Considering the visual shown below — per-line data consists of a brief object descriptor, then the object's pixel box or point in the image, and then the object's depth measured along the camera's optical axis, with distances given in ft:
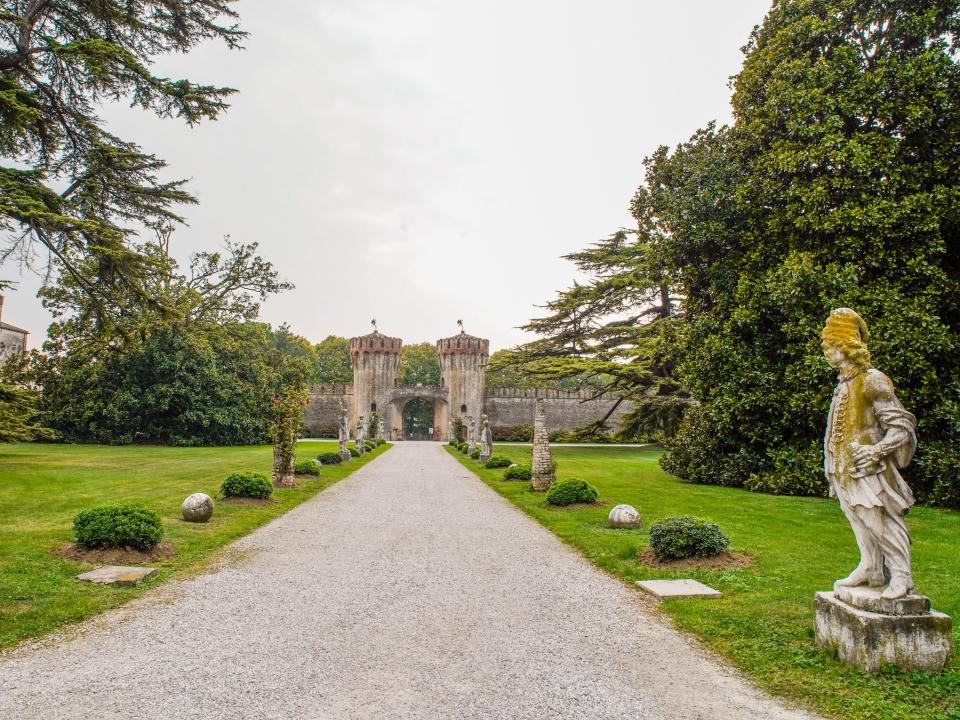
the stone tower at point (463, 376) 159.43
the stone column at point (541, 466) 48.80
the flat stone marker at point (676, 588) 20.90
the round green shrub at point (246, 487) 40.50
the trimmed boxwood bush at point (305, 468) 57.62
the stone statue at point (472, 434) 95.60
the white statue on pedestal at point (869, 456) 14.28
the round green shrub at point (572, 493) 40.11
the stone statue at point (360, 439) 92.18
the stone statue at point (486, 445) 75.31
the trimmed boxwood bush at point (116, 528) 24.71
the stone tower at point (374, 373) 161.07
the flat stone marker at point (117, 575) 21.38
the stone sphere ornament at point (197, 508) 33.09
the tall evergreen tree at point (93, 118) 43.28
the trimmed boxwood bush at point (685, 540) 25.12
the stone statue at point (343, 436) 76.38
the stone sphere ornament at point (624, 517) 32.73
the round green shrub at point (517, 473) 57.11
